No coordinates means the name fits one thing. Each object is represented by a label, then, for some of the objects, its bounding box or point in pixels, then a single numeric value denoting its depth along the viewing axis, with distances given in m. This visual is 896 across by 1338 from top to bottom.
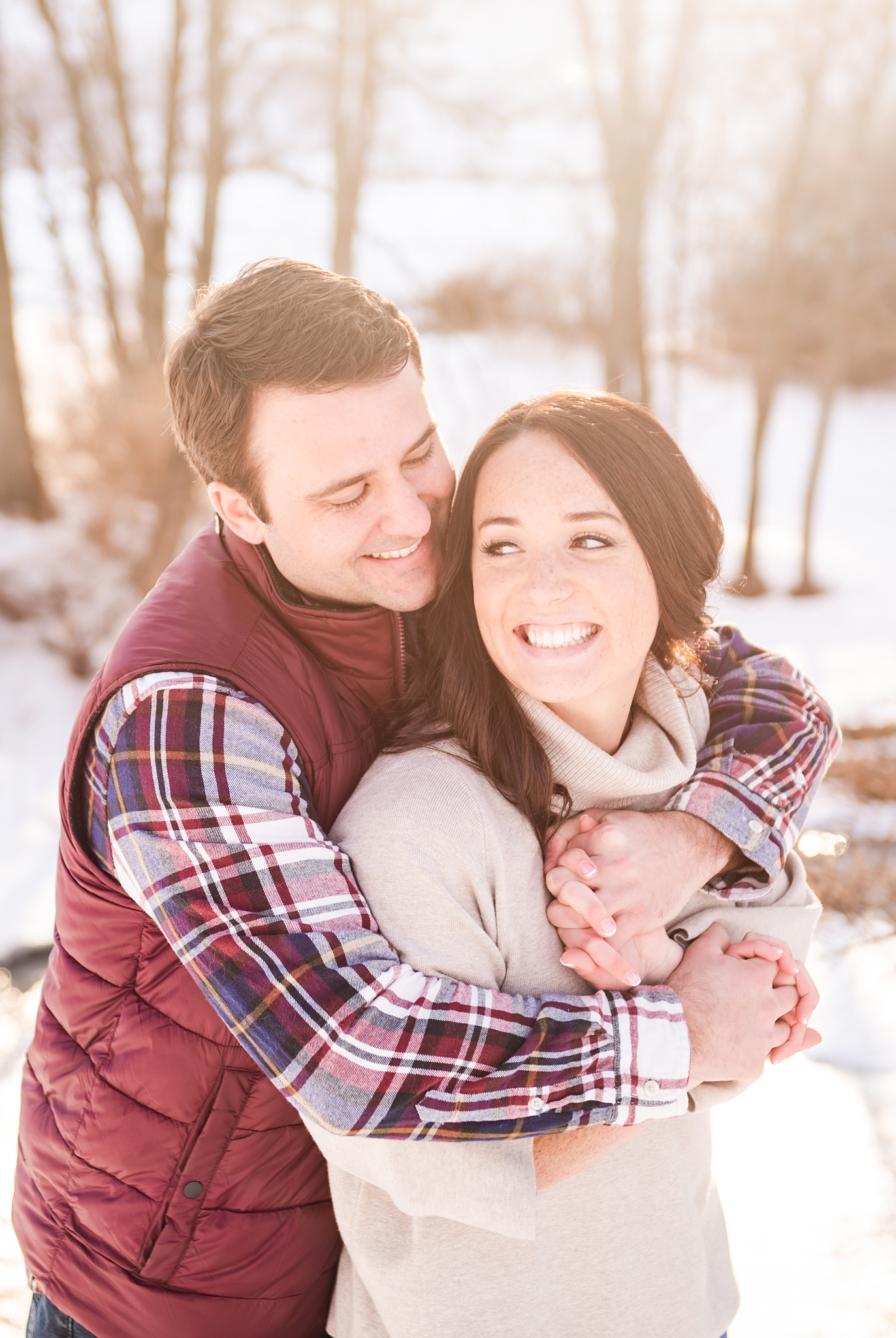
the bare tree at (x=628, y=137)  6.41
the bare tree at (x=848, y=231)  8.80
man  1.25
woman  1.36
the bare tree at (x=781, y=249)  8.82
